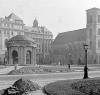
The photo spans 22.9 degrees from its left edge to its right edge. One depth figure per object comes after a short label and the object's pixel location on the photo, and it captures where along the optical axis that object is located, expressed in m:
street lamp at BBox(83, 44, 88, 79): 25.33
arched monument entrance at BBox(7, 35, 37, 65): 70.69
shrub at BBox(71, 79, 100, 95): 13.67
